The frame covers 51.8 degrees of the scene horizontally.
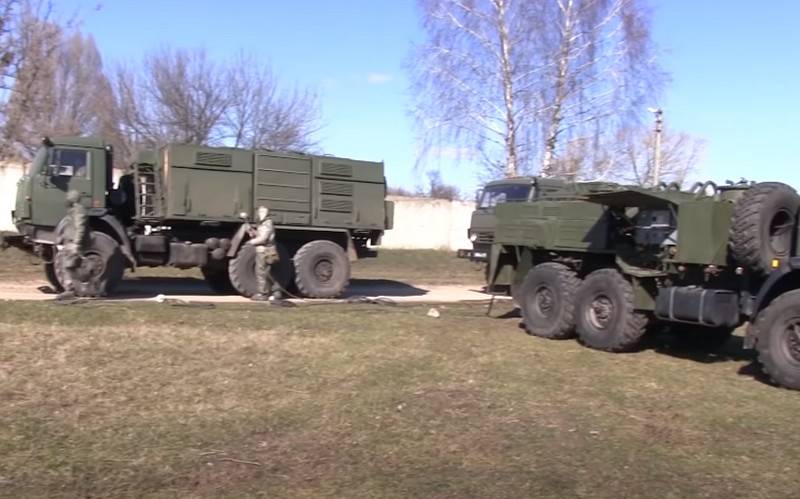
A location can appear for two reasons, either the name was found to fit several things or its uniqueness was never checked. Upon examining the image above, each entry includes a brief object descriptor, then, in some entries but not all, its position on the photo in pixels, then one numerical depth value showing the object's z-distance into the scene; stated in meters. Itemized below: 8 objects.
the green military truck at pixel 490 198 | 19.04
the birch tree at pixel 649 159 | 31.89
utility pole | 33.72
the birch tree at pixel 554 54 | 27.25
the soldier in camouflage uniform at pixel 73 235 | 12.84
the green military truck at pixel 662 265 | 9.07
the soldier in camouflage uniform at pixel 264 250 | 14.42
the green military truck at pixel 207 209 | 14.39
